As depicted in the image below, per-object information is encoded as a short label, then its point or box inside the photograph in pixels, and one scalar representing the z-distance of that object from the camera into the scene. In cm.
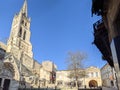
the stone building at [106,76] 2378
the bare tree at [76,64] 2577
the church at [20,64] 2272
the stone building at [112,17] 312
